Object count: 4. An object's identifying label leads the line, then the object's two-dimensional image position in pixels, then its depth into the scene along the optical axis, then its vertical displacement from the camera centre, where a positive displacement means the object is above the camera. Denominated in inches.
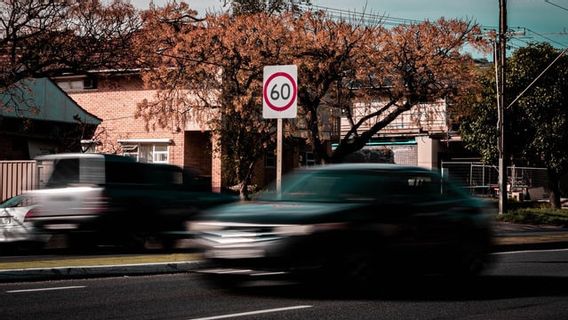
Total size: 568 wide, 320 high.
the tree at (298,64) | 1228.5 +143.4
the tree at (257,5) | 1936.5 +354.7
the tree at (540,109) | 1528.1 +95.1
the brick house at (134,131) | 1705.2 +60.7
